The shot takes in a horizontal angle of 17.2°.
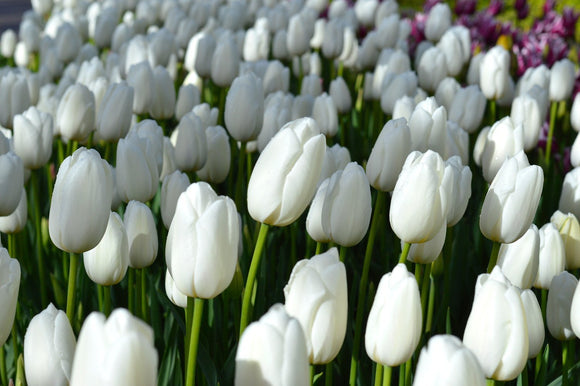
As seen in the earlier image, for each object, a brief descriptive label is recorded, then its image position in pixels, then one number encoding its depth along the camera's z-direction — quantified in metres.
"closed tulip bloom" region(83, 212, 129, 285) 1.19
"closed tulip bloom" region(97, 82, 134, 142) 1.45
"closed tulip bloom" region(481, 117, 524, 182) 1.34
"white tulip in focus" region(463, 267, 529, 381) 1.05
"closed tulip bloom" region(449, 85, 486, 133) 1.60
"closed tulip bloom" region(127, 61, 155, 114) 1.60
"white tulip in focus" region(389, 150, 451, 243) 1.14
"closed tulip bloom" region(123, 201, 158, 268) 1.23
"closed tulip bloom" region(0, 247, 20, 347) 1.09
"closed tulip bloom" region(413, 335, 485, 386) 0.98
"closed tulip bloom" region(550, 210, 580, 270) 1.27
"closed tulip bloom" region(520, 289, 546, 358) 1.12
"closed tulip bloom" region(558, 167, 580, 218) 1.33
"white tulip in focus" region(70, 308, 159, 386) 0.96
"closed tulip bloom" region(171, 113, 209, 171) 1.41
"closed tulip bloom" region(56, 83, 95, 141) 1.48
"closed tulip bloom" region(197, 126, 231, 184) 1.44
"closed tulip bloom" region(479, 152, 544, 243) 1.19
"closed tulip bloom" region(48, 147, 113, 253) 1.13
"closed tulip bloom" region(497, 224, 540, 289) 1.19
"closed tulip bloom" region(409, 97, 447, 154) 1.31
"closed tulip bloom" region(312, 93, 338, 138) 1.59
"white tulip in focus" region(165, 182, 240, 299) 1.08
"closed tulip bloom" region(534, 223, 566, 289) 1.23
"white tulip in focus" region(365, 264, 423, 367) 1.06
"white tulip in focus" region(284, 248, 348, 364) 1.06
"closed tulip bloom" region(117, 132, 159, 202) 1.29
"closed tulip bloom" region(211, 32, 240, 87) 1.79
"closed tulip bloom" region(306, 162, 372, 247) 1.18
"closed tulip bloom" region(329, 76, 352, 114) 1.90
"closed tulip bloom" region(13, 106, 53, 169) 1.42
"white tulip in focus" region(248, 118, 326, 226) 1.14
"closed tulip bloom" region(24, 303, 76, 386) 1.07
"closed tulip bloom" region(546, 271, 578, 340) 1.19
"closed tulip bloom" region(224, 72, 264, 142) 1.42
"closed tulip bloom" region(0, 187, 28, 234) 1.34
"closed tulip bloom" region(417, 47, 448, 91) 1.95
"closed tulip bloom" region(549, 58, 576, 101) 1.84
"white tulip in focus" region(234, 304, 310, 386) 0.98
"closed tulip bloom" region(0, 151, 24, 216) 1.27
